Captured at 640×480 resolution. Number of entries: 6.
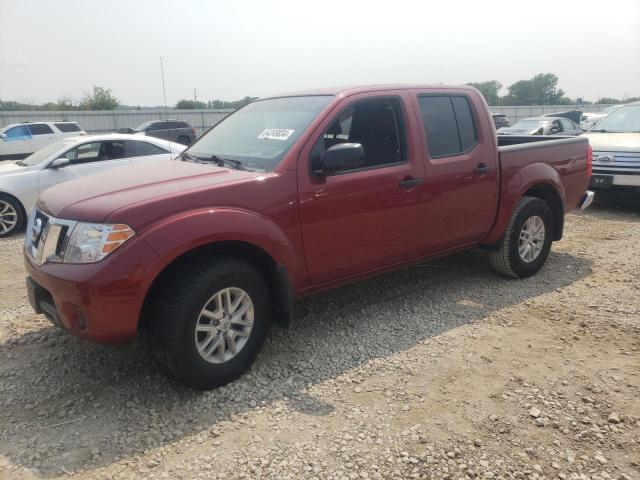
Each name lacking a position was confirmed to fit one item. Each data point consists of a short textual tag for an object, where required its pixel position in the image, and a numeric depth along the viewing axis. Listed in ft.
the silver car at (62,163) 25.57
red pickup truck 9.64
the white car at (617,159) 26.78
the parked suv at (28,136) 64.49
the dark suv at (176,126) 74.85
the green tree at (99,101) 151.53
